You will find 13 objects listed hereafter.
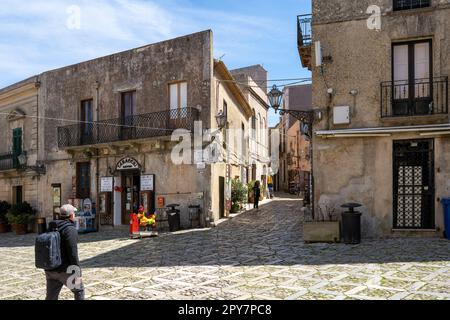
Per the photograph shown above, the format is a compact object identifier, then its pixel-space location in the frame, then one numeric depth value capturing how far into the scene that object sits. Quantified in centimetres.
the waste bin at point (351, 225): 961
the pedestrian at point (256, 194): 1926
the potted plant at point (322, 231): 982
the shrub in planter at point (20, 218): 1767
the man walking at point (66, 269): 445
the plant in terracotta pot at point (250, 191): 2196
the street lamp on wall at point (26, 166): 1823
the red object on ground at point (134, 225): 1269
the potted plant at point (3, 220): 1884
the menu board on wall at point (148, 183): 1480
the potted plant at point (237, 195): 1828
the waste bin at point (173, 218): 1366
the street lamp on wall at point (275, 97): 1134
